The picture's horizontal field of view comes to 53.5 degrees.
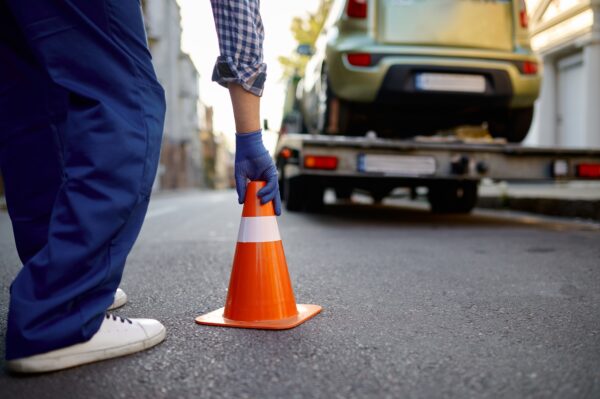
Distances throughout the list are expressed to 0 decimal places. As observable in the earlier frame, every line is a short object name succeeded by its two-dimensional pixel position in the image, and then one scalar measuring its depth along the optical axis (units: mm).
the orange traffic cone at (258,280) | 2023
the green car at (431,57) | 5449
